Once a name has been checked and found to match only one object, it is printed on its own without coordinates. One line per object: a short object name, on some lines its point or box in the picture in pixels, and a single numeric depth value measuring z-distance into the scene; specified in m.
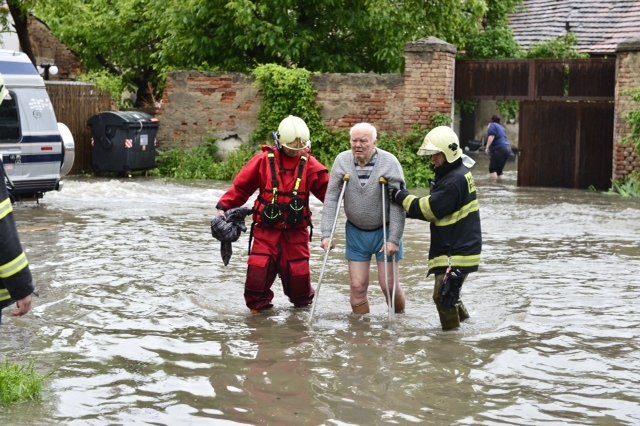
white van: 25.41
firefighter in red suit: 14.17
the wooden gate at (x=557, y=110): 34.34
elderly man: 13.88
